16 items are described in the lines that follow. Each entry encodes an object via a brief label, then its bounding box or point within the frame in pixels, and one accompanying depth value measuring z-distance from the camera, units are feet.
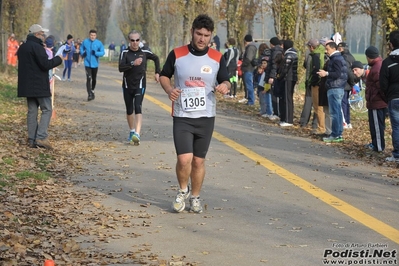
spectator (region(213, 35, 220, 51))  118.03
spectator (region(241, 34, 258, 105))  80.18
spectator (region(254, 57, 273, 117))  67.56
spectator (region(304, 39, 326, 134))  57.31
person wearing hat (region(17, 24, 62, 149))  45.37
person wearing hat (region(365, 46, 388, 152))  49.14
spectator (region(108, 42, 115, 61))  271.37
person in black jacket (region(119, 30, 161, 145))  49.32
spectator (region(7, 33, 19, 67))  157.28
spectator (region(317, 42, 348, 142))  53.11
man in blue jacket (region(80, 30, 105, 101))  79.46
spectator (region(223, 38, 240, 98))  85.81
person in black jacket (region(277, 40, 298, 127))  61.52
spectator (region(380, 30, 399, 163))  44.75
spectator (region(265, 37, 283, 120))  64.23
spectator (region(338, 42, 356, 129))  57.02
